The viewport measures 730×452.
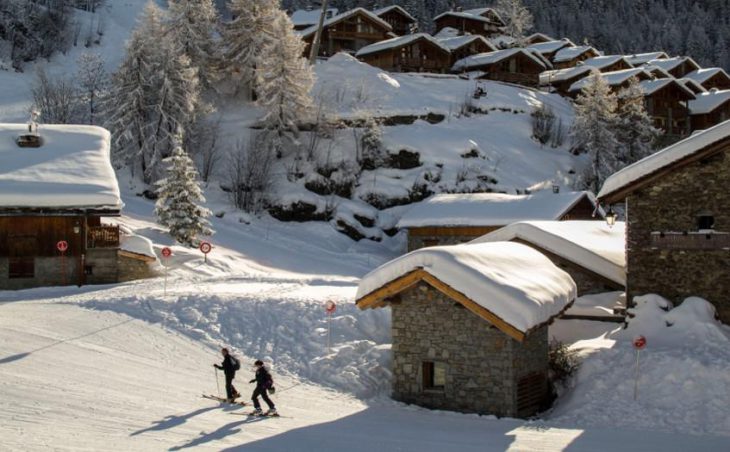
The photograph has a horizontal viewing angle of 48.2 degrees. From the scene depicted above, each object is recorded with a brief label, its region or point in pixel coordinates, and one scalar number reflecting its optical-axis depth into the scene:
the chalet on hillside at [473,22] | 94.38
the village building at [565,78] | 76.19
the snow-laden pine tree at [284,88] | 51.78
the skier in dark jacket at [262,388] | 16.17
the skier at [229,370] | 16.91
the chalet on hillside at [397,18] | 86.81
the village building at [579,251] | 24.72
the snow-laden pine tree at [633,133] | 58.52
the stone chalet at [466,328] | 17.48
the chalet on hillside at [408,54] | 69.81
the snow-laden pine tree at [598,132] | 55.34
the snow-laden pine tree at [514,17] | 98.31
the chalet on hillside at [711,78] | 87.75
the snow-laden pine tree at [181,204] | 36.91
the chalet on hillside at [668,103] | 70.94
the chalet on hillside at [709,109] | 72.75
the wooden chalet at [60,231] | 29.59
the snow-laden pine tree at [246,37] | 55.53
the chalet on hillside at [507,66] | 72.88
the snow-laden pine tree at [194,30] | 54.44
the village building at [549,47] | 92.12
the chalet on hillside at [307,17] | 83.38
